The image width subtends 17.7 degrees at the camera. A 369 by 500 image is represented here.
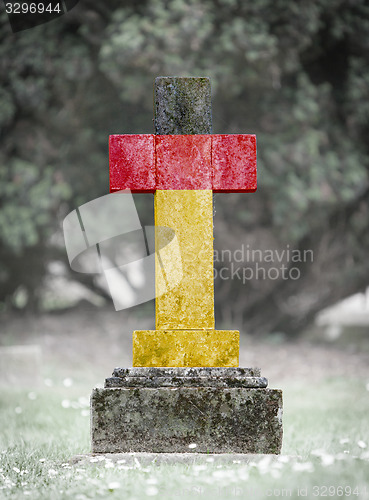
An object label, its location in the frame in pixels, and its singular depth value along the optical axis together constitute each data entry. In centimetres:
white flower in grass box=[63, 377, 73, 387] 1456
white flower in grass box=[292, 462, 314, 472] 569
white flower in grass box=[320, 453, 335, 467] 607
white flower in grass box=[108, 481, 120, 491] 553
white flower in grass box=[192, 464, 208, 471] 598
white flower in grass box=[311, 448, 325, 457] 691
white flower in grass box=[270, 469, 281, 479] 561
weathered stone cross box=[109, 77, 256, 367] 719
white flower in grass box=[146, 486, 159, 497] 533
